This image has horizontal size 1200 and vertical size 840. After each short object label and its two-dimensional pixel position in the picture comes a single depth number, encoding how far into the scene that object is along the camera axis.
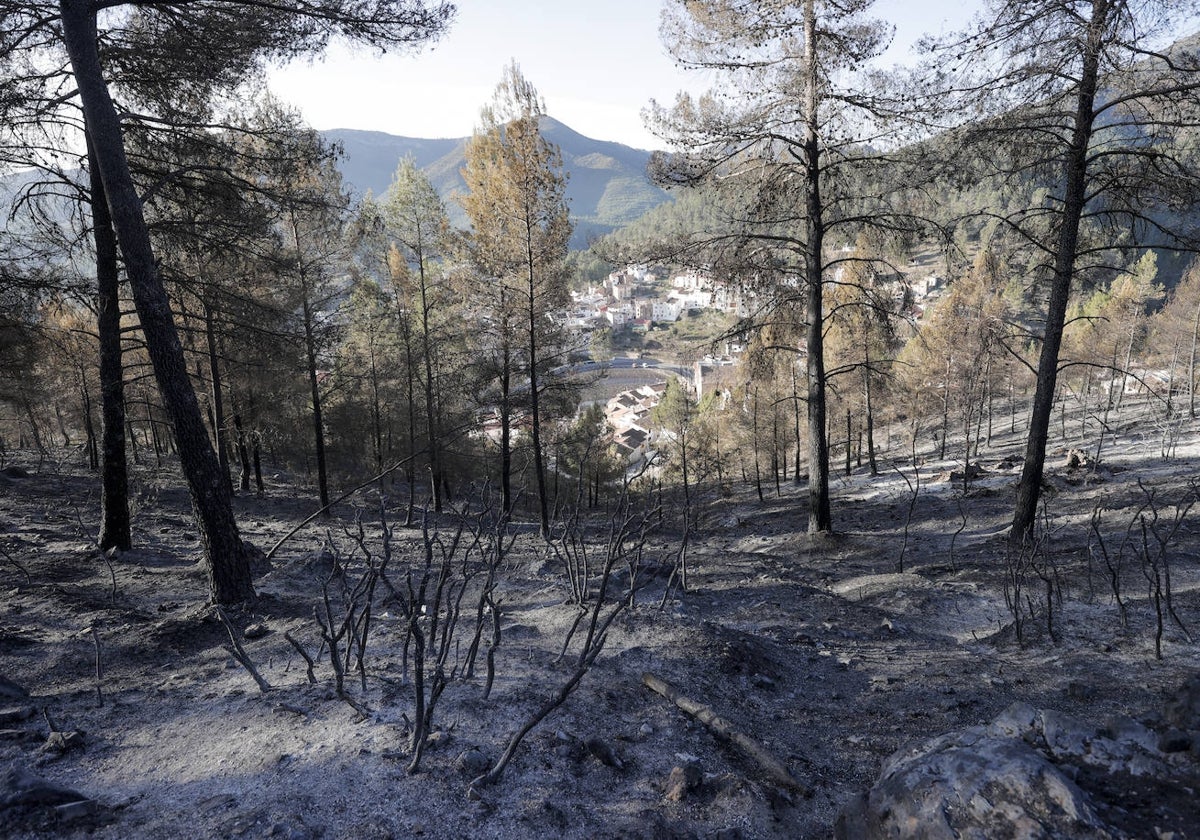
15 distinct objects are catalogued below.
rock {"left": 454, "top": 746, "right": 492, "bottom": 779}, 2.91
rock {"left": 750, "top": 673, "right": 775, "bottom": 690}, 4.60
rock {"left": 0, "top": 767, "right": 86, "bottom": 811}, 2.41
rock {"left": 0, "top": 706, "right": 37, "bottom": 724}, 3.29
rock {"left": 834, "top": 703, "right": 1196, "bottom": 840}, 1.90
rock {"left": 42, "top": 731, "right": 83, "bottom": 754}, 3.05
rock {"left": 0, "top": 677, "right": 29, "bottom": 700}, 3.66
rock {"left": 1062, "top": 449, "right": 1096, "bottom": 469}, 14.27
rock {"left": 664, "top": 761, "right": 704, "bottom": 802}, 2.94
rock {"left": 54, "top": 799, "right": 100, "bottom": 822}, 2.43
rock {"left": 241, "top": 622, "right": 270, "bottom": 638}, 5.05
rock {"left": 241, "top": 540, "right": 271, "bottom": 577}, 7.10
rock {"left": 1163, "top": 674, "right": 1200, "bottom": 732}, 2.31
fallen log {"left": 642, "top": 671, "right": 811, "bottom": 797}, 3.11
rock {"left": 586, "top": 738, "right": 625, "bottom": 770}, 3.19
